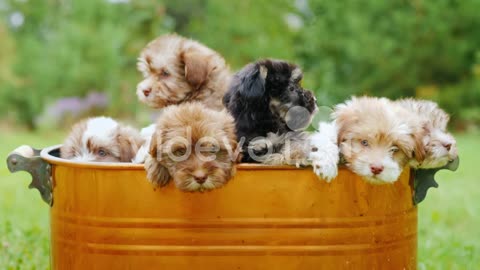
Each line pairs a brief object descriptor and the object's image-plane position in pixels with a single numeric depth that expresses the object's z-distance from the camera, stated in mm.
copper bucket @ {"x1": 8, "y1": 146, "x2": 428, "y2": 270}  3023
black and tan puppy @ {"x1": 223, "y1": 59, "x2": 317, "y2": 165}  3080
